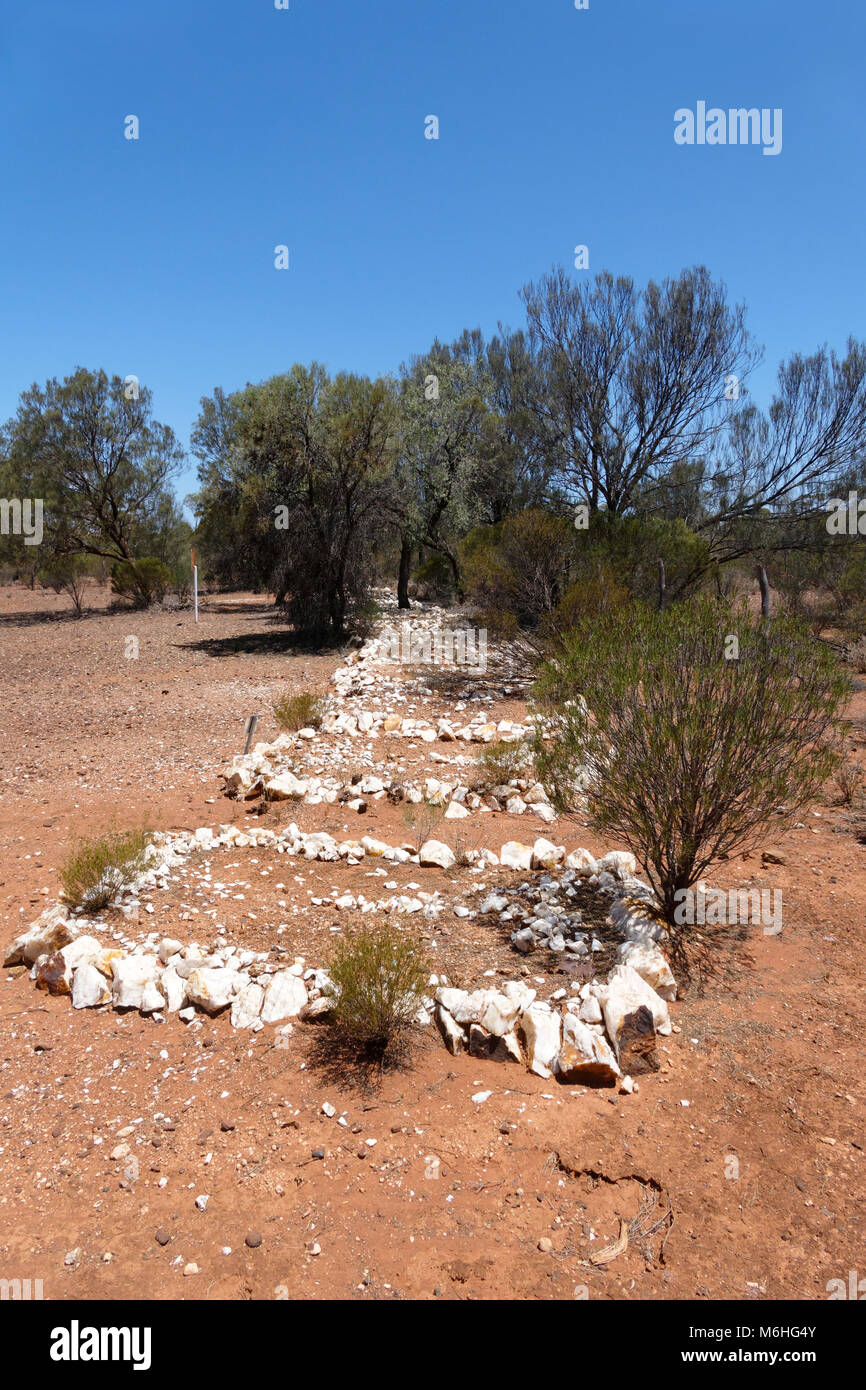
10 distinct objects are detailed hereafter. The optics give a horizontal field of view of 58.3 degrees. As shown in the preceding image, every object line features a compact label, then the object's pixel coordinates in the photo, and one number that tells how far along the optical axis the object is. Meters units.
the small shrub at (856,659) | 13.45
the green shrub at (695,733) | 4.22
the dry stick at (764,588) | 11.71
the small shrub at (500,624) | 11.97
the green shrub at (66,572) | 23.77
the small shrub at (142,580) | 24.08
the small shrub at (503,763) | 7.21
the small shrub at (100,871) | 4.72
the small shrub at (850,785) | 6.96
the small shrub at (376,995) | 3.53
